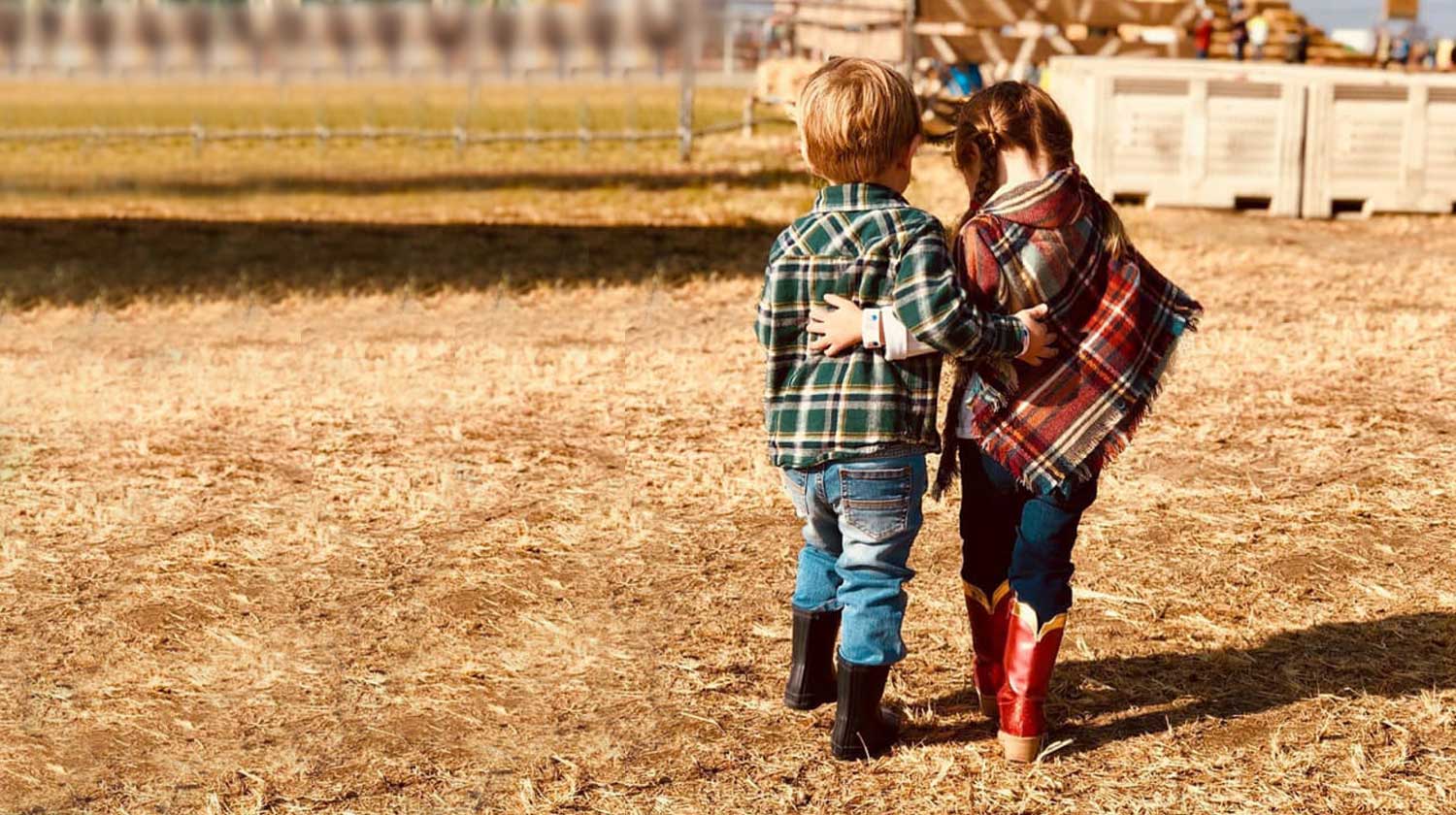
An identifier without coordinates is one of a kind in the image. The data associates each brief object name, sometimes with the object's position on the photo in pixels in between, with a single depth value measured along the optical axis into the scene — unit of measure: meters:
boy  3.07
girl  3.14
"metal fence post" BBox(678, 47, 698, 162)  17.53
